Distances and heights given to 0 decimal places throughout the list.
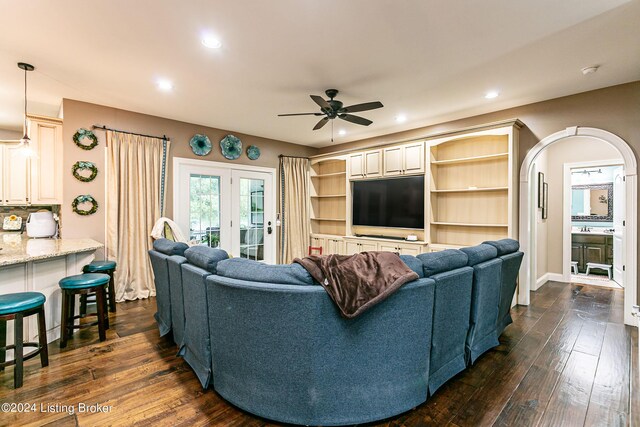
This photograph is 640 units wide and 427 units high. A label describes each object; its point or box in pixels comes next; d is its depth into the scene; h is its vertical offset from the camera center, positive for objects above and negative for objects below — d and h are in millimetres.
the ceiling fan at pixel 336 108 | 3117 +1173
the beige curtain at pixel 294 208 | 6258 +90
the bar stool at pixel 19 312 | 2117 -748
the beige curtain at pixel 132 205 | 4133 +112
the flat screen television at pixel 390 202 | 4949 +175
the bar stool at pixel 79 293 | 2738 -811
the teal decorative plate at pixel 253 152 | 5688 +1184
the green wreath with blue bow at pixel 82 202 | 3920 +121
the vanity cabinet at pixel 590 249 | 5703 -765
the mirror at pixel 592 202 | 6219 +195
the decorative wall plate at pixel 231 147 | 5320 +1217
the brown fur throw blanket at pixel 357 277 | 1700 -401
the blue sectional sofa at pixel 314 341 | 1717 -818
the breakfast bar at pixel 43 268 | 2458 -527
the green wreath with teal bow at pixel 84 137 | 3928 +1025
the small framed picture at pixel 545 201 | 5215 +190
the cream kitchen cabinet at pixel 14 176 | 4051 +528
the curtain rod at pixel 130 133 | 4070 +1197
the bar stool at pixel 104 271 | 3365 -723
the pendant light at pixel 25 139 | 2964 +775
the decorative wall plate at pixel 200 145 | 4969 +1173
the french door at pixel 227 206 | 4910 +107
